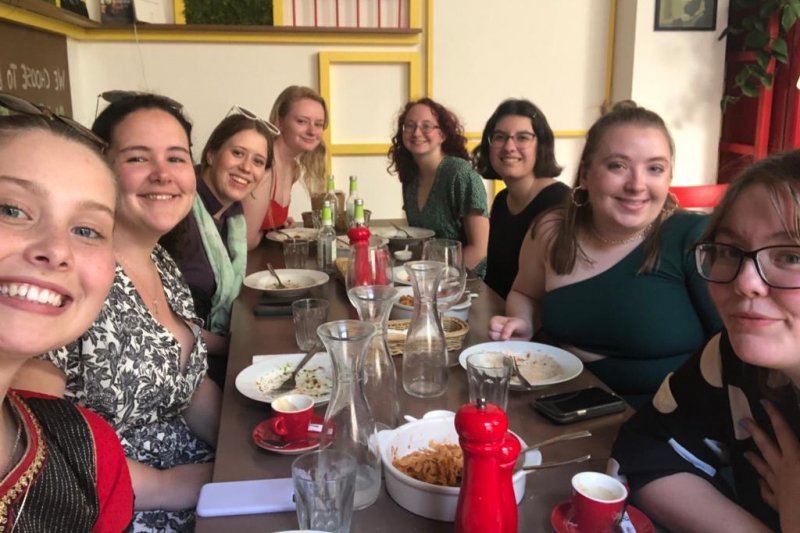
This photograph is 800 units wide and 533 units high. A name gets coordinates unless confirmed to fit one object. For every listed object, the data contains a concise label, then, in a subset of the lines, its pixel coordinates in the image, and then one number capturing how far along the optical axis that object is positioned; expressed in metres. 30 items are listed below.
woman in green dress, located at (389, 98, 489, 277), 2.94
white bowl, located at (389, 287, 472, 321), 1.79
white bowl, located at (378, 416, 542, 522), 0.90
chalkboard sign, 2.80
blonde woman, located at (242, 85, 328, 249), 3.29
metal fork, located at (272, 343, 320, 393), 1.34
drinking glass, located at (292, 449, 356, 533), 0.85
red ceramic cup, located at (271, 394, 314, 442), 1.13
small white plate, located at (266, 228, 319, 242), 2.93
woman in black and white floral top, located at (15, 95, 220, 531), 1.29
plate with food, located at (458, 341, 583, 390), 1.36
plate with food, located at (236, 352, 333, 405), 1.31
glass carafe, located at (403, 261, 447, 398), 1.29
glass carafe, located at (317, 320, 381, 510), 0.95
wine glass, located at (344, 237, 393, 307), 1.79
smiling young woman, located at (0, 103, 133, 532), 0.84
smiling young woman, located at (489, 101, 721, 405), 1.57
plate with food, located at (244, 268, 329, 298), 2.08
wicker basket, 1.50
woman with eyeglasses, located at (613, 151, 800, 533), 0.88
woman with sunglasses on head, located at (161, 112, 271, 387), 2.08
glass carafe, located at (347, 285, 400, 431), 1.14
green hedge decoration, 3.91
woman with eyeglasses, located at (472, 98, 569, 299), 2.47
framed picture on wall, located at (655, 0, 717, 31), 3.95
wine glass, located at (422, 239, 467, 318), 1.66
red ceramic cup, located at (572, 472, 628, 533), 0.85
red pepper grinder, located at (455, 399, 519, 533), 0.76
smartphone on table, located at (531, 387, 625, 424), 1.18
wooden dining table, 0.91
